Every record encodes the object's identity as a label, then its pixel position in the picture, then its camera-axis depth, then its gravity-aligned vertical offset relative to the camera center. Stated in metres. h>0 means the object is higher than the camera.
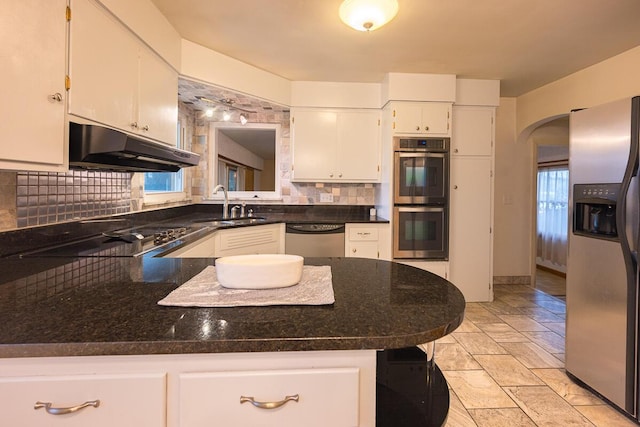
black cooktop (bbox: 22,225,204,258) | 1.52 -0.21
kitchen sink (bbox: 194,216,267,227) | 2.99 -0.13
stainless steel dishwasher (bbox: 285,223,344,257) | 3.38 -0.32
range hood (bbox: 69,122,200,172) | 1.44 +0.28
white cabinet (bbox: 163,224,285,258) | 2.46 -0.30
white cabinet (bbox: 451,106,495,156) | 3.45 +0.88
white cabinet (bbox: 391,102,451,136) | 3.31 +0.97
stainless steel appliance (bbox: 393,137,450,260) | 3.32 +0.24
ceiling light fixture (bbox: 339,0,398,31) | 1.62 +1.04
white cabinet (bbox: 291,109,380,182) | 3.62 +0.74
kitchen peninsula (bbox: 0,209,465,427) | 0.62 -0.31
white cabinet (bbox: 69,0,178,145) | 1.47 +0.73
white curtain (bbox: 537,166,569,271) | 4.72 -0.05
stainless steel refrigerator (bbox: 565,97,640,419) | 1.68 -0.23
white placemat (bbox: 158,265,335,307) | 0.83 -0.24
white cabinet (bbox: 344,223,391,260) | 3.38 -0.32
